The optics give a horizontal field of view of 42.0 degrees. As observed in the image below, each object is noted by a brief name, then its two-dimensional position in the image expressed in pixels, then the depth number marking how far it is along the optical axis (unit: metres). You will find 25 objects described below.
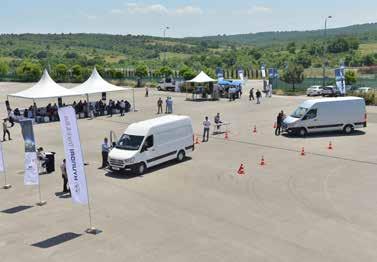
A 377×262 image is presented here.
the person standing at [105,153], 22.33
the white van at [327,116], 29.09
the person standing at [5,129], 30.34
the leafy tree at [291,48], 157.43
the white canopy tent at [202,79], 52.16
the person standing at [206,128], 28.33
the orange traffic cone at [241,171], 20.65
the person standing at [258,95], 46.50
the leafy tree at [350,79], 62.78
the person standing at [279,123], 29.66
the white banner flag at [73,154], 14.37
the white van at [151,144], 20.69
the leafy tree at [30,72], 84.31
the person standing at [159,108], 41.23
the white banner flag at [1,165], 19.17
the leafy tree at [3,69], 95.15
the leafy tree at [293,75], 61.13
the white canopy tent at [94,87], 41.28
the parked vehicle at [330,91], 52.03
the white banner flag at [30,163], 17.58
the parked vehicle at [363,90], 48.72
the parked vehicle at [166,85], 61.97
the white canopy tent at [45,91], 39.08
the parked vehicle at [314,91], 54.09
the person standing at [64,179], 18.47
